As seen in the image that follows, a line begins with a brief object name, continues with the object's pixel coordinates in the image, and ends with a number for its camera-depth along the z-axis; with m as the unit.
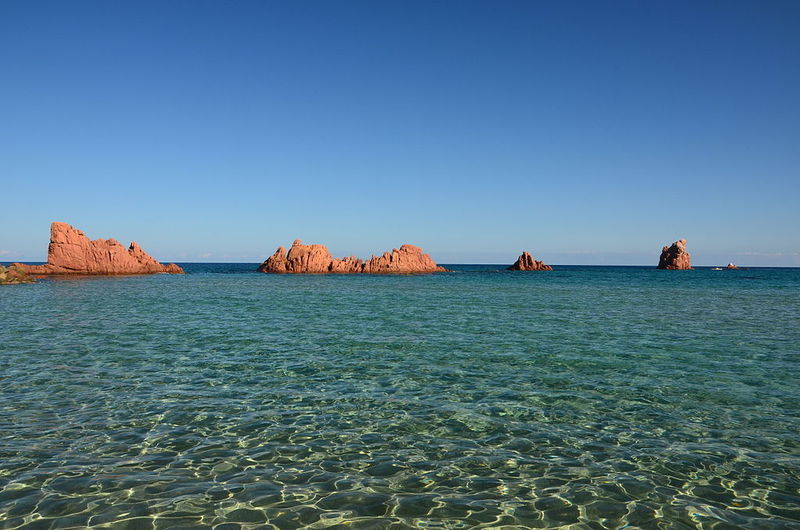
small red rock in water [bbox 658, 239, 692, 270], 189.38
